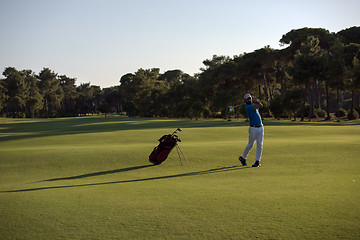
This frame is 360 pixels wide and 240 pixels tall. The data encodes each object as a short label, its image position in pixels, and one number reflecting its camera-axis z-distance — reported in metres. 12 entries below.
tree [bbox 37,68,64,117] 132.62
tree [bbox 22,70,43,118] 106.50
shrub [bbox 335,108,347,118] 56.34
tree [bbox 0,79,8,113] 95.19
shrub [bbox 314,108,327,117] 59.42
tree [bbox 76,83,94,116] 158.05
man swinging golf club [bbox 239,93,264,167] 10.39
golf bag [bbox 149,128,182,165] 11.62
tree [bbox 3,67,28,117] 108.81
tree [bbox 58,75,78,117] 152.62
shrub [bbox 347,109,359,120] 48.72
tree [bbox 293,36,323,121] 50.09
